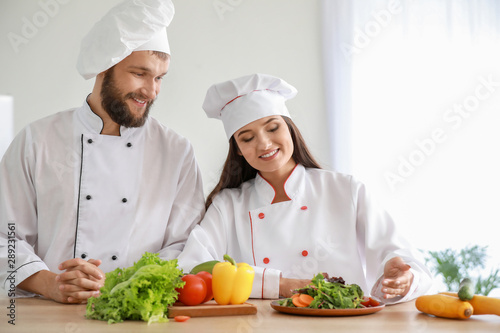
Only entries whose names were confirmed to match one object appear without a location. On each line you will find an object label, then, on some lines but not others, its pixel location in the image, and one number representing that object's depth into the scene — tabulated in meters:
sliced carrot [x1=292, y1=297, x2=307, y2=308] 1.61
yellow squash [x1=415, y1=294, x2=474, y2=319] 1.54
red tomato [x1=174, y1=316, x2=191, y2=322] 1.51
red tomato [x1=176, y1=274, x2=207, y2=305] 1.63
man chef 2.31
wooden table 1.40
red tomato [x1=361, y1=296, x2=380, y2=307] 1.67
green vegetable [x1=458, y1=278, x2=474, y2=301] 1.54
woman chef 2.26
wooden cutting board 1.57
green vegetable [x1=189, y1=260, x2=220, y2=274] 1.82
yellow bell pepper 1.64
